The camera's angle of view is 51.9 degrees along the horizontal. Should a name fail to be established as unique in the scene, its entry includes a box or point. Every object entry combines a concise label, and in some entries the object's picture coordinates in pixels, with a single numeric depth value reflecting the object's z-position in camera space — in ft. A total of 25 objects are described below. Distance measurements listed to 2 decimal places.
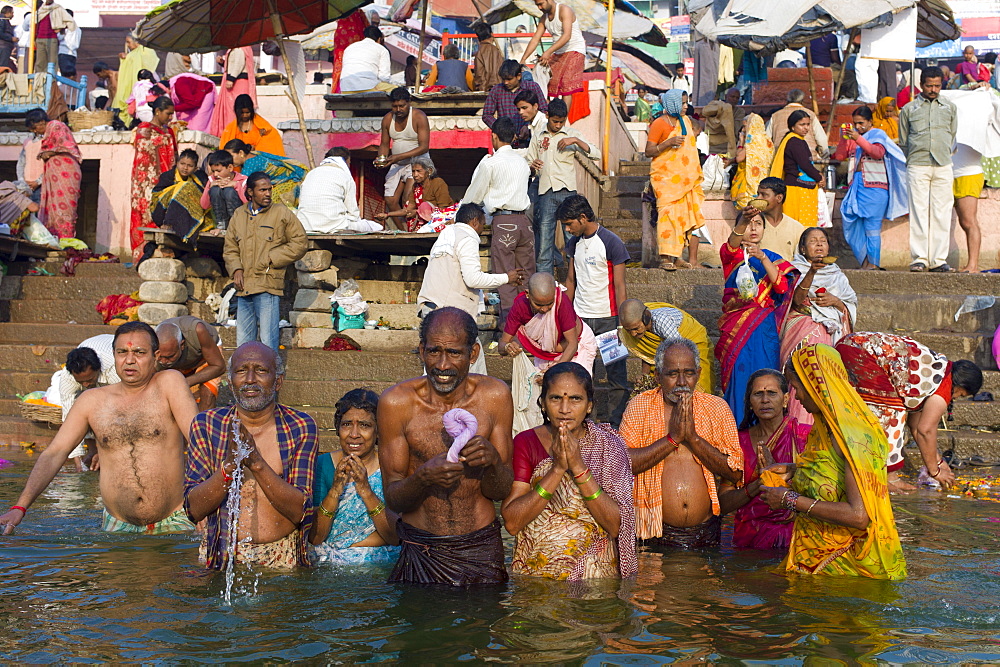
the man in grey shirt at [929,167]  35.63
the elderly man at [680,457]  19.10
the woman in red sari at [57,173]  44.65
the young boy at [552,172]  34.17
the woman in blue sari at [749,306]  25.16
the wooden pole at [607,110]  43.91
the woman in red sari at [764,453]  19.47
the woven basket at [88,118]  52.08
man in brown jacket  32.09
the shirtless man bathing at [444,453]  15.20
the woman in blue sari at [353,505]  17.39
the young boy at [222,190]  36.32
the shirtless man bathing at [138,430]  19.10
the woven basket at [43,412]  30.71
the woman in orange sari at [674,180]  36.19
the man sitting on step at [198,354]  25.59
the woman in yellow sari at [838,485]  16.53
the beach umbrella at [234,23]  41.01
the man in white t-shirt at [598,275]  28.25
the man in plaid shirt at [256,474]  16.24
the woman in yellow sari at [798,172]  35.01
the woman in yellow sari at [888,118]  44.09
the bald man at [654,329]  24.94
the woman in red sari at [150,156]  41.96
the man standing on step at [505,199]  32.07
